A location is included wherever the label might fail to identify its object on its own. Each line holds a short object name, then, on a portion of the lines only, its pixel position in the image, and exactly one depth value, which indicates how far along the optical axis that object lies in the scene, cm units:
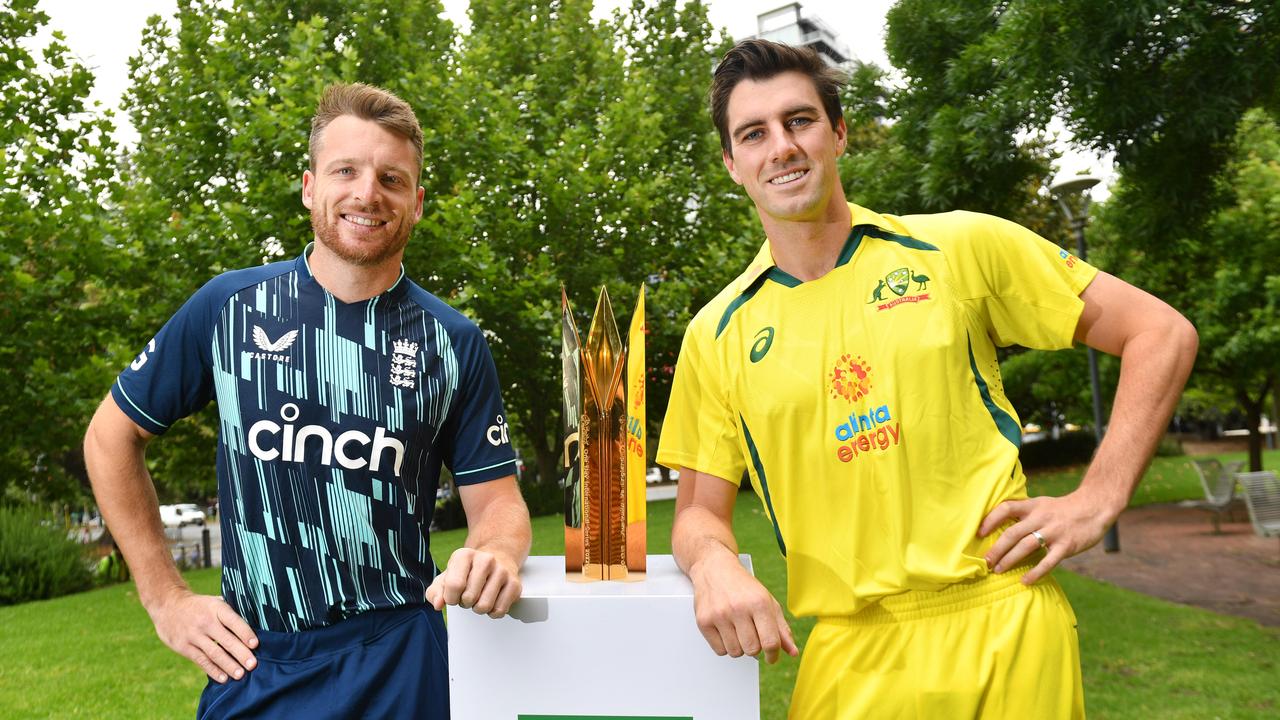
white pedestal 175
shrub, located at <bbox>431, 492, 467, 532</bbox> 2342
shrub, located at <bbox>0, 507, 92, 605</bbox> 1299
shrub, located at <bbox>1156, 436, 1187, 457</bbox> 3625
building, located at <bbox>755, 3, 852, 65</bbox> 8575
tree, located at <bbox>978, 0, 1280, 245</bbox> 416
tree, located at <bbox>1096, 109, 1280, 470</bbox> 1423
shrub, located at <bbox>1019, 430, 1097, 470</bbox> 3164
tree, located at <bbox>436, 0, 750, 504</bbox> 1290
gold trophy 197
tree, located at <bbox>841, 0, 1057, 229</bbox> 555
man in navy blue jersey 229
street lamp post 1183
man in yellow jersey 206
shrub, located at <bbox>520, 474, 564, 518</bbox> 2148
